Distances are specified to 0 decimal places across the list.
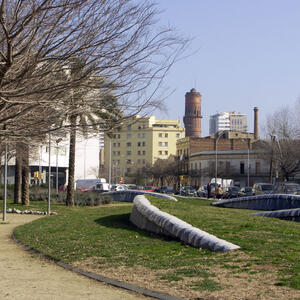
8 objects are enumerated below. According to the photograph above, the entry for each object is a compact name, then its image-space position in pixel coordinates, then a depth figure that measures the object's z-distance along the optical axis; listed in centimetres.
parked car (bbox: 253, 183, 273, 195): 4878
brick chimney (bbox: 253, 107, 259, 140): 11190
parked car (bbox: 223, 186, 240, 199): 5650
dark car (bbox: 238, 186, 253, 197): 5300
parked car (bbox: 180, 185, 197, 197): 6694
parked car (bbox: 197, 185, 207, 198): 6145
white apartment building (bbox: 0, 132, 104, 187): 7356
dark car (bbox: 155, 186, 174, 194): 7495
